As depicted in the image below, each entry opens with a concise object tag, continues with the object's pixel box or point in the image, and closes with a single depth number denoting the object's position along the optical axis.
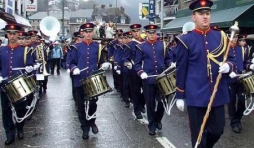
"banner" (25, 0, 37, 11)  38.07
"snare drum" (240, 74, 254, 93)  7.72
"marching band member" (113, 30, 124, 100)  12.27
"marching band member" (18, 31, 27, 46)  9.47
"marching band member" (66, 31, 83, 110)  7.45
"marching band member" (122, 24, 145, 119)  9.48
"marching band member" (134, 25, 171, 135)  7.58
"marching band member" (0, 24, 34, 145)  7.07
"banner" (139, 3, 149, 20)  32.72
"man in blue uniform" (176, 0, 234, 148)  4.96
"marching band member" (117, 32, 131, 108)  11.50
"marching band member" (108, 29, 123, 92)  14.71
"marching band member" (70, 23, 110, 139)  7.39
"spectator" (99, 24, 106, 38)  26.72
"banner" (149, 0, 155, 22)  28.52
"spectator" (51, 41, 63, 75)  22.56
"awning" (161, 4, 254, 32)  16.11
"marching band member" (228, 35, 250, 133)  7.97
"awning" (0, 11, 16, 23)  20.58
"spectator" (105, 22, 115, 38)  26.55
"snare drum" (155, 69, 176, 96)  7.23
